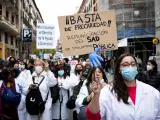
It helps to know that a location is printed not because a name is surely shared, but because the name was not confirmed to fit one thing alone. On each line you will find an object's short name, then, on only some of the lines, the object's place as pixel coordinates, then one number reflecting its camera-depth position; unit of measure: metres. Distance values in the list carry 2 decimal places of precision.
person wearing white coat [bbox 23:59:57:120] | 3.23
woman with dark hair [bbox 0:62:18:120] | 2.88
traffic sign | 12.31
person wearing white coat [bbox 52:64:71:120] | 3.84
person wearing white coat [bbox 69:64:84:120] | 3.68
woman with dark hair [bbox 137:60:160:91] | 3.71
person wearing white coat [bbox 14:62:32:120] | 3.14
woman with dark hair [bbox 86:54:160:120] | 1.55
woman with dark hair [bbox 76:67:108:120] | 2.22
